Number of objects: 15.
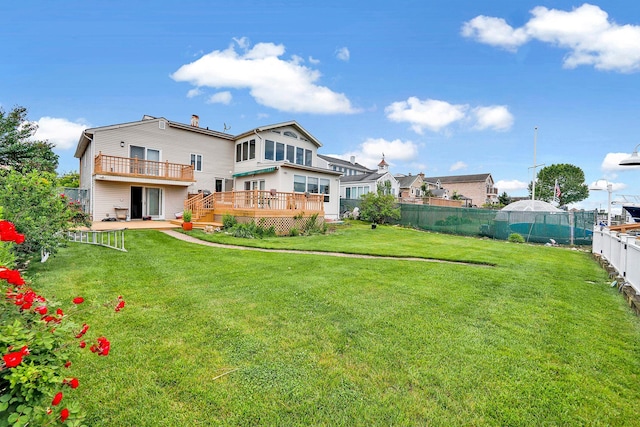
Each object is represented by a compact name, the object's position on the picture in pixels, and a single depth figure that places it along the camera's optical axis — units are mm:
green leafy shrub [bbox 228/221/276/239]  12641
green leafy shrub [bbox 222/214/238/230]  14242
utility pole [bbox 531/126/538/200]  28000
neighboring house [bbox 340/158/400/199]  32484
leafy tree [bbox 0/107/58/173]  17969
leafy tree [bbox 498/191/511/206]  51212
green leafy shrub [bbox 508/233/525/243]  15750
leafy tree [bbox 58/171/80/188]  27966
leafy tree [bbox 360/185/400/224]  22922
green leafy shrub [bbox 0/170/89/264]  5500
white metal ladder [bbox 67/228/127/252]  9133
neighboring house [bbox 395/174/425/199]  44625
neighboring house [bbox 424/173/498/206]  55594
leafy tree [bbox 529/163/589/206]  50156
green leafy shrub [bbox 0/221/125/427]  1277
